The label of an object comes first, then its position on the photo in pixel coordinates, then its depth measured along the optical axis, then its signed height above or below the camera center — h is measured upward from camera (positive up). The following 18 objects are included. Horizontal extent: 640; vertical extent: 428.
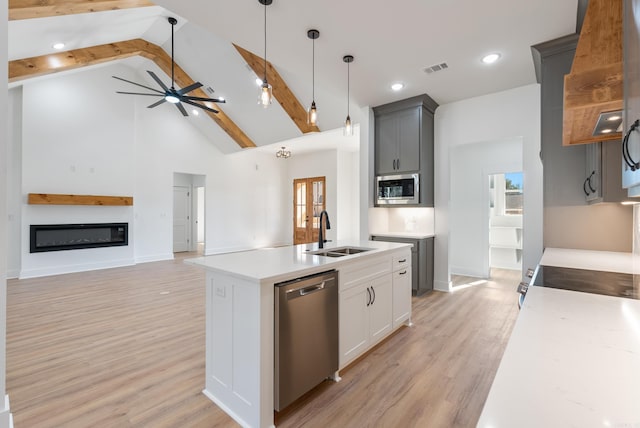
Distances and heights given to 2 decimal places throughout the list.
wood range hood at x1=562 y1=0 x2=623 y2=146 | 1.17 +0.63
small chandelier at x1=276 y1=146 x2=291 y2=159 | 8.89 +1.89
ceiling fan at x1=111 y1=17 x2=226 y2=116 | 4.83 +2.02
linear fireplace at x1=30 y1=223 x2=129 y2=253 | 5.66 -0.43
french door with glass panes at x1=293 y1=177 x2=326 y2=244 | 9.34 +0.28
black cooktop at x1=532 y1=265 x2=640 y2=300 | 1.34 -0.34
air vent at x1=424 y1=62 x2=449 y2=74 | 3.43 +1.74
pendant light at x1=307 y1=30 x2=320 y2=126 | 2.80 +1.72
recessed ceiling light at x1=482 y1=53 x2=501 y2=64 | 3.17 +1.71
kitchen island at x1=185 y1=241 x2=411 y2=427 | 1.69 -0.68
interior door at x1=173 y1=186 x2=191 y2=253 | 9.22 -0.10
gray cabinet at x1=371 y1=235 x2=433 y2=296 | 4.30 -0.71
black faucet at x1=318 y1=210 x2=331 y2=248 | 2.81 -0.24
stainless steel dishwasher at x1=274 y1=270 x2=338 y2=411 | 1.75 -0.77
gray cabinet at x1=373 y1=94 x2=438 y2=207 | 4.36 +1.15
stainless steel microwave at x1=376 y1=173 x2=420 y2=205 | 4.40 +0.39
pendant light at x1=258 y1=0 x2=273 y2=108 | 2.40 +1.02
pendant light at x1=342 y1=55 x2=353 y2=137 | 3.23 +1.01
